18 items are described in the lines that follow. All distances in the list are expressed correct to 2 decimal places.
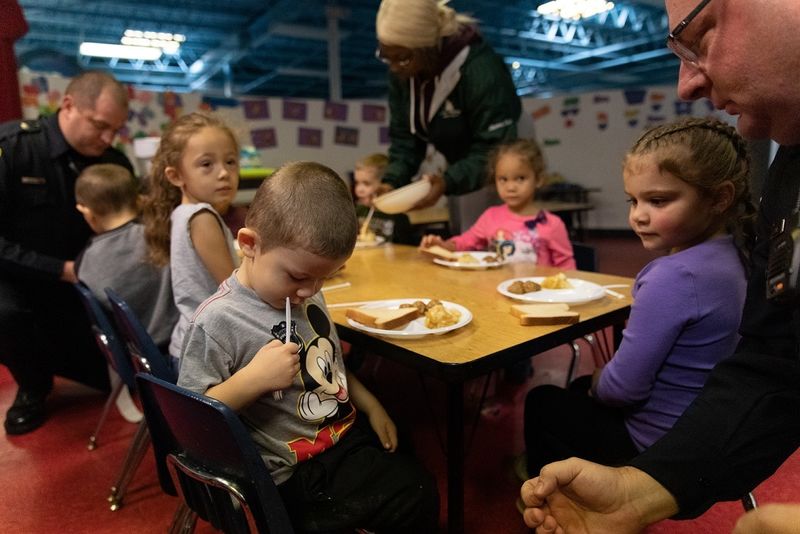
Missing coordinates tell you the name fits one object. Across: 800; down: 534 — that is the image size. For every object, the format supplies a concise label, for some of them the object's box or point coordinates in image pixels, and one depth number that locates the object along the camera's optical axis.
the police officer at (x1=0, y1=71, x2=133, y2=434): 2.36
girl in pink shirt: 2.34
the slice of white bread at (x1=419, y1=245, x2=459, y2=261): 2.10
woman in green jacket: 2.37
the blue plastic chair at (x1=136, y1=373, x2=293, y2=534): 0.86
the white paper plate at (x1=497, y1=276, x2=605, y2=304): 1.45
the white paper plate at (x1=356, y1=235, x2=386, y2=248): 2.65
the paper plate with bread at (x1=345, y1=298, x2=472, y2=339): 1.25
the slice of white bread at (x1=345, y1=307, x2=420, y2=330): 1.28
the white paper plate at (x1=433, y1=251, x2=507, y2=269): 1.98
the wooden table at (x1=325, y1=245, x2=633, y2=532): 1.12
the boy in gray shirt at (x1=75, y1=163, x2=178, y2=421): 2.04
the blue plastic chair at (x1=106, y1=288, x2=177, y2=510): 1.38
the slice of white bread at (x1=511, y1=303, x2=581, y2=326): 1.28
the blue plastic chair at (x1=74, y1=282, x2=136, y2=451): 1.60
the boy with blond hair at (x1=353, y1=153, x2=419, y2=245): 2.89
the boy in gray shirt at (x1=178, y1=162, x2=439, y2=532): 1.04
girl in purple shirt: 1.12
